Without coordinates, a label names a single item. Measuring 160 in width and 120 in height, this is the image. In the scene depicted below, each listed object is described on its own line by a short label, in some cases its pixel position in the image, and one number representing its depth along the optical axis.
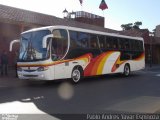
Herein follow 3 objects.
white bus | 8.34
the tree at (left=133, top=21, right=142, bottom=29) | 62.49
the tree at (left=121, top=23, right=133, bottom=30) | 62.49
